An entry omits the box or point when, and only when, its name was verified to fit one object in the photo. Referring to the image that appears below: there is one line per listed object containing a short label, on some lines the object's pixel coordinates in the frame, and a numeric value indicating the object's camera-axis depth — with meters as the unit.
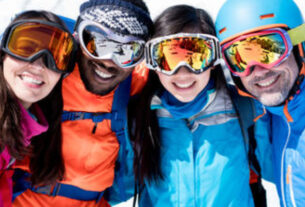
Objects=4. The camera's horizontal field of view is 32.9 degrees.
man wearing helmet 1.30
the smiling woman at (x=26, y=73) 1.28
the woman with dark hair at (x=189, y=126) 1.37
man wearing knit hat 1.37
